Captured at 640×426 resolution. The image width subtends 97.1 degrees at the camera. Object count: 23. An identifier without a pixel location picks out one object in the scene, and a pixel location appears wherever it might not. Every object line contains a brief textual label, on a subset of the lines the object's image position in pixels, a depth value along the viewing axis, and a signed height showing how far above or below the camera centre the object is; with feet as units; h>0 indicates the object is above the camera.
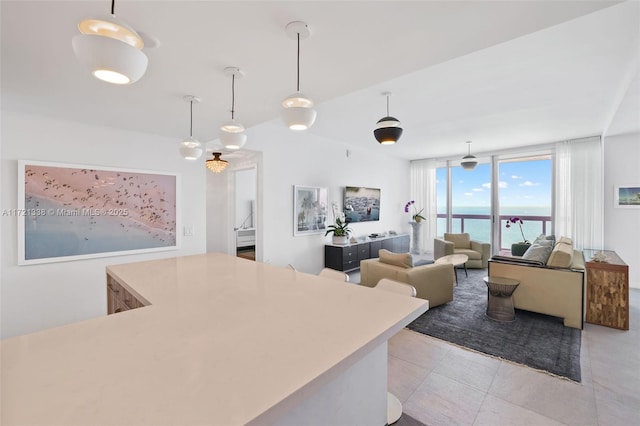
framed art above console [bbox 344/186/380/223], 19.55 +0.63
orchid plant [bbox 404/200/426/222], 24.28 +0.05
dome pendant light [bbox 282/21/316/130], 5.07 +1.86
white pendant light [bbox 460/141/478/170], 18.52 +3.32
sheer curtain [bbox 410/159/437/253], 25.16 +1.51
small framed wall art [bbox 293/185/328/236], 16.11 +0.13
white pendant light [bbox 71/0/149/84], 2.81 +1.66
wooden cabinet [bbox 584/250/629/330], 10.19 -2.97
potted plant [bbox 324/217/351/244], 17.53 -1.24
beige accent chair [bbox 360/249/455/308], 11.35 -2.61
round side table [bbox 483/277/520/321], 10.96 -3.38
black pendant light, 9.85 +2.87
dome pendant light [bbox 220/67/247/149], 6.54 +1.81
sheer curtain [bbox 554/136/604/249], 17.17 +1.34
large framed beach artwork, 8.86 -0.02
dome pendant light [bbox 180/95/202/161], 7.82 +1.81
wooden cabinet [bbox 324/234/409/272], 16.87 -2.54
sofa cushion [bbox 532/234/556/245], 15.58 -1.43
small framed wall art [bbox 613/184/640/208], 15.80 +0.99
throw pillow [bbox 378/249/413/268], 11.66 -1.99
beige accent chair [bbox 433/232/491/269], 18.63 -2.47
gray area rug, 8.24 -4.24
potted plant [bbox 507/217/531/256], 16.17 -1.97
